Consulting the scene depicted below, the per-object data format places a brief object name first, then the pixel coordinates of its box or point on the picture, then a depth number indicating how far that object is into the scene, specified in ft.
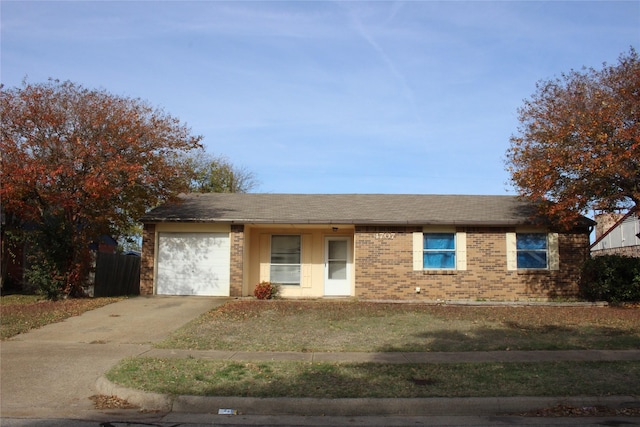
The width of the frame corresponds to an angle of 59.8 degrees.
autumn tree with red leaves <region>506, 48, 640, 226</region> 47.03
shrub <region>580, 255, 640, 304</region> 55.16
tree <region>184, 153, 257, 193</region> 125.90
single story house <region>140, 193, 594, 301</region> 59.26
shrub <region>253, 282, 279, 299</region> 59.16
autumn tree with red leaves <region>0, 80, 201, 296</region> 50.16
